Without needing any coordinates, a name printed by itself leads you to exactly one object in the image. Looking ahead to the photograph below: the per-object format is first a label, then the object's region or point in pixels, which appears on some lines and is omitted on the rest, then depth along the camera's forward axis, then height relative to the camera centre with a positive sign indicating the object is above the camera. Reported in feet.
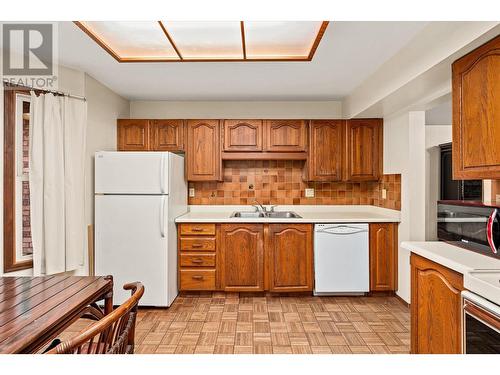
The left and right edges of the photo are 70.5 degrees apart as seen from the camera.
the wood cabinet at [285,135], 13.41 +2.02
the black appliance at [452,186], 11.67 +0.08
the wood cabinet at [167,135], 13.38 +2.02
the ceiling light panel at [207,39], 7.39 +3.44
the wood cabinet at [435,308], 5.88 -2.20
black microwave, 5.79 -0.73
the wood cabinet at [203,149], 13.37 +1.48
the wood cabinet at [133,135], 13.35 +2.01
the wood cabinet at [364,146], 13.35 +1.59
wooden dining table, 3.67 -1.55
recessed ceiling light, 7.37 +3.44
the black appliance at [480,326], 4.68 -1.95
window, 9.11 +0.16
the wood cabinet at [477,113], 5.70 +1.32
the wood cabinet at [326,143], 13.39 +1.71
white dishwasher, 12.34 -2.44
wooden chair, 2.87 -1.40
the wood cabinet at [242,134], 13.38 +2.05
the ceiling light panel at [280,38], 7.38 +3.46
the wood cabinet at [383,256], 12.41 -2.39
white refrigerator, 11.19 -0.98
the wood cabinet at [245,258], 12.36 -2.45
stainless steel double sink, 14.02 -1.04
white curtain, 9.41 +0.18
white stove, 4.76 -1.35
